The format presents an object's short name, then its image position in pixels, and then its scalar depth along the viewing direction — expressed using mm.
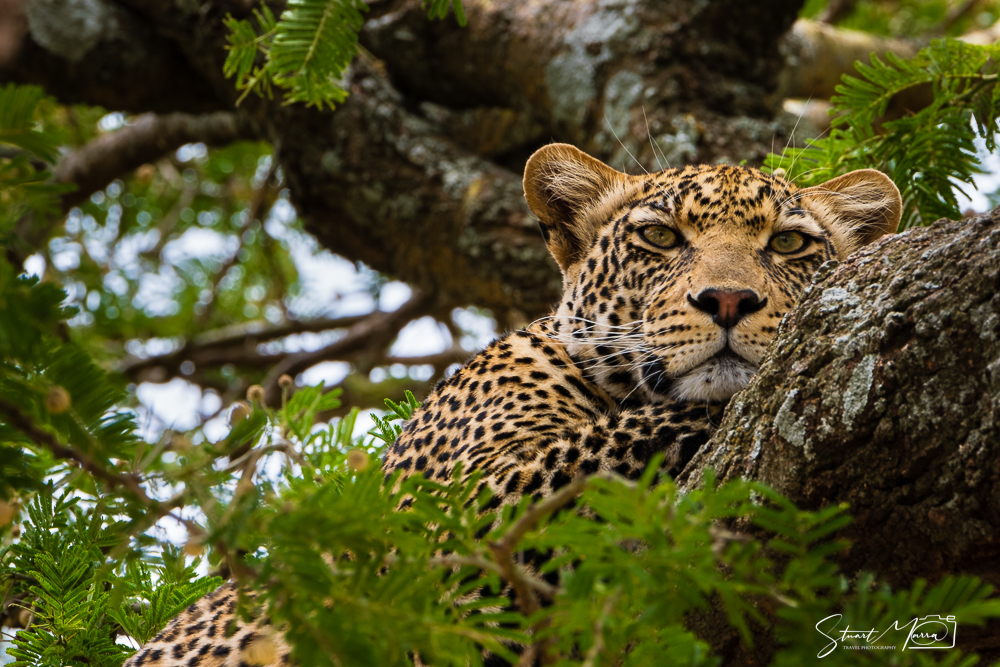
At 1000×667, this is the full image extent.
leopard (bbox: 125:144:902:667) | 8570
